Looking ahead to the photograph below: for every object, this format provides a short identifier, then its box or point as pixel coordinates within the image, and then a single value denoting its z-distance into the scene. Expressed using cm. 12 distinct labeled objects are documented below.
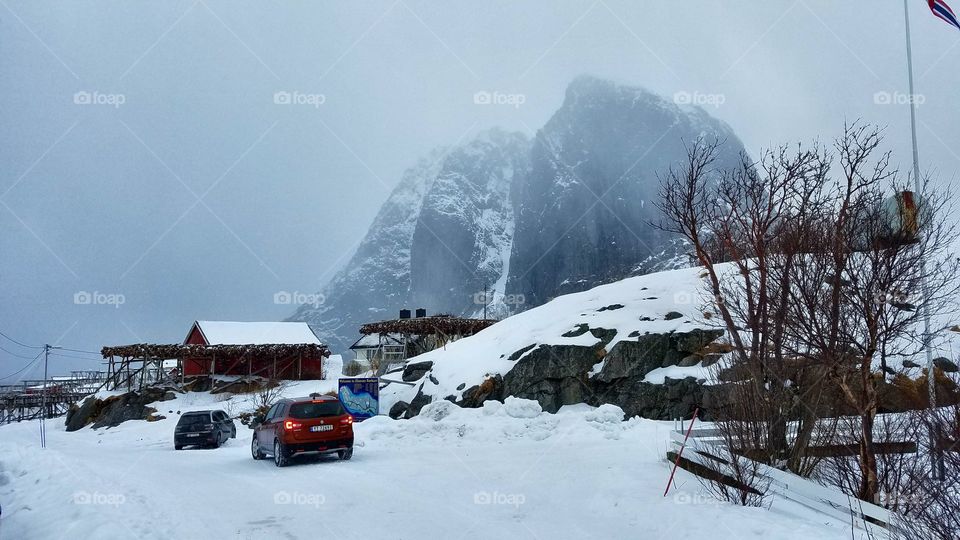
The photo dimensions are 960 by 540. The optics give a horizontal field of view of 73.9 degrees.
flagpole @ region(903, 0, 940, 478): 1061
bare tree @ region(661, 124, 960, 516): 1005
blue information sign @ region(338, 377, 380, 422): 2794
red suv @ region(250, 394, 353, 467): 1569
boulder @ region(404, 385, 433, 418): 2686
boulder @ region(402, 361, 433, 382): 3084
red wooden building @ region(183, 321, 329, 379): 4806
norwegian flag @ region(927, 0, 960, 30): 1433
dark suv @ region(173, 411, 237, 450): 2436
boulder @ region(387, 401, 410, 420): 2773
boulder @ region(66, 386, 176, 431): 4231
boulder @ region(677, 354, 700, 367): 2323
